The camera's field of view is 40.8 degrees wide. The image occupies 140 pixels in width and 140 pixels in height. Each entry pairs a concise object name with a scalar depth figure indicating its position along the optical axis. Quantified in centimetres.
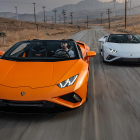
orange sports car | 298
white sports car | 729
